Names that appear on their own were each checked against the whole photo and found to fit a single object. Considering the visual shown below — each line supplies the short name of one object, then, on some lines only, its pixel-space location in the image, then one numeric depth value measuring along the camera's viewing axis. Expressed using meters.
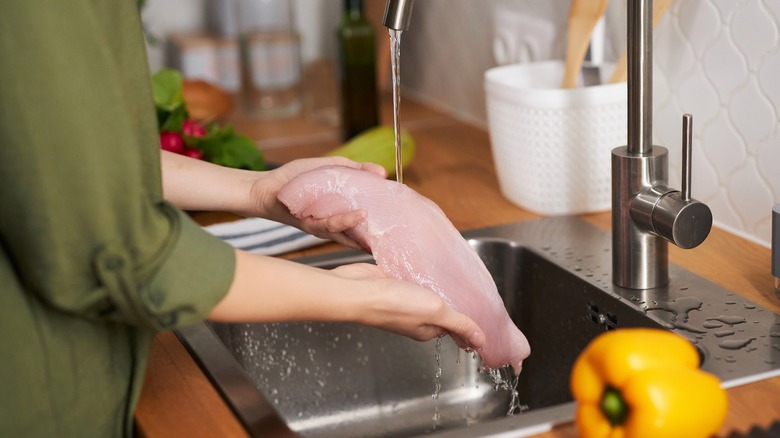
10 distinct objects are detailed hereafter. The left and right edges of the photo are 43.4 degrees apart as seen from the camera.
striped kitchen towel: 1.29
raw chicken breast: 1.00
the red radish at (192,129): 1.55
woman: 0.66
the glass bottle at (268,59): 2.09
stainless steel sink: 1.10
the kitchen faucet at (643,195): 1.01
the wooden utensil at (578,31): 1.31
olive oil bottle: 1.81
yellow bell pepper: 0.69
